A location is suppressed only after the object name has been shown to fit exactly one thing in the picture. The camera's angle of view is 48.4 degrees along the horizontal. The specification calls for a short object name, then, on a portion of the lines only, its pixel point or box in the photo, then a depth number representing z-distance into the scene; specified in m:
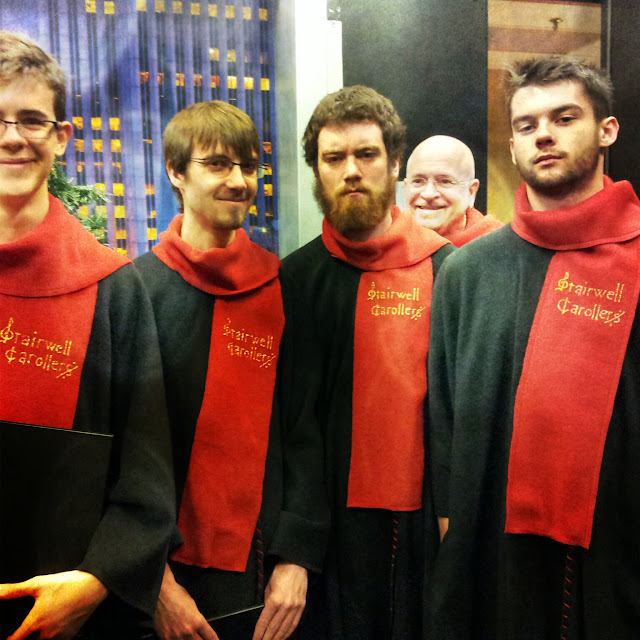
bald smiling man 2.16
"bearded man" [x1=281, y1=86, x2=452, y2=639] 2.06
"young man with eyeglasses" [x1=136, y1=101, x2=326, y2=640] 1.91
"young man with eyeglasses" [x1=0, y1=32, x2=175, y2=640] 1.71
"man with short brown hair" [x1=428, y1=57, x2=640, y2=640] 1.93
